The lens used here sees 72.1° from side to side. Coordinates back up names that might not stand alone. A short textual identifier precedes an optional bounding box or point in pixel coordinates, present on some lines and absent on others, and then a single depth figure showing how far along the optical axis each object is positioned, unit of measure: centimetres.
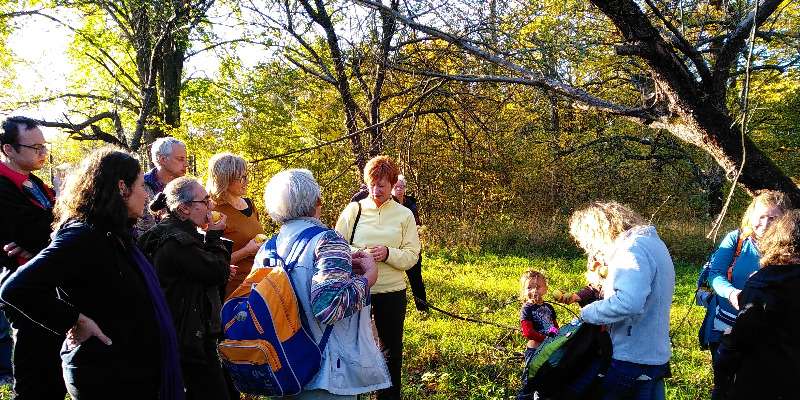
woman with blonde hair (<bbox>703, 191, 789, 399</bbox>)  306
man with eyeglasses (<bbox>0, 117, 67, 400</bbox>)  267
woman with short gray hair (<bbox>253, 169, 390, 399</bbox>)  206
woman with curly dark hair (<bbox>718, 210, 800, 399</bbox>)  230
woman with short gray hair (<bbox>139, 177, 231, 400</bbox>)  250
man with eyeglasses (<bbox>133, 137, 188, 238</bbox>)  363
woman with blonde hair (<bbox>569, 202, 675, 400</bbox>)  237
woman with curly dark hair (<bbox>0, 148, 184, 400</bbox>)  189
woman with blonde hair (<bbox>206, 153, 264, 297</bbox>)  336
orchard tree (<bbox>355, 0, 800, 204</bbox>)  290
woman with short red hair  355
